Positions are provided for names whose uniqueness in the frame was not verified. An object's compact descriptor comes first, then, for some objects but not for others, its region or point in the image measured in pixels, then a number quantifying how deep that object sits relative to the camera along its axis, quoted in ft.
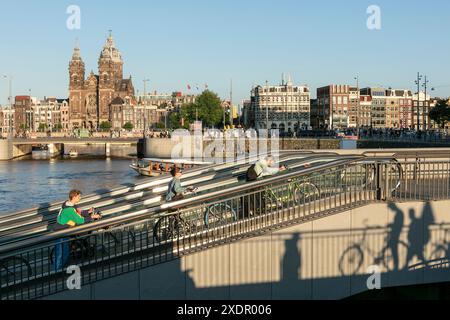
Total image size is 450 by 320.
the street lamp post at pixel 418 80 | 249.34
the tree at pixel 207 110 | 460.55
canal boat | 199.42
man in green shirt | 31.24
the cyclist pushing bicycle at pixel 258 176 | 33.76
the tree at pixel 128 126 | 632.22
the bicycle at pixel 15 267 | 28.55
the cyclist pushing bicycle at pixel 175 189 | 35.60
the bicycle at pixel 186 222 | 31.83
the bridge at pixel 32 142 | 321.93
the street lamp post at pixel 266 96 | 526.16
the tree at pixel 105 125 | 624.34
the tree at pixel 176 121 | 522.15
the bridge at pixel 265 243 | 29.99
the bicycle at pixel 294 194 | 34.22
